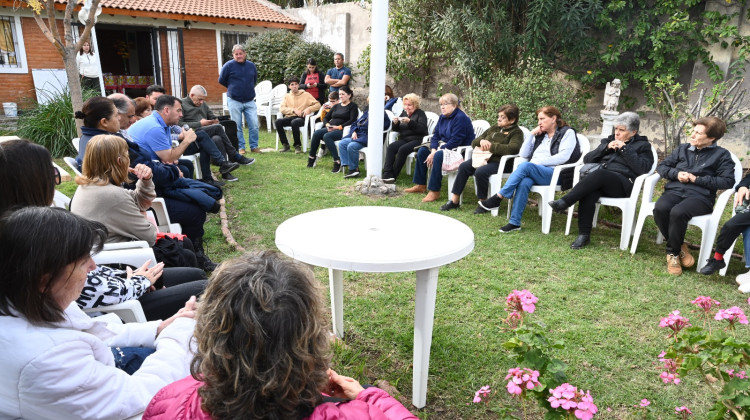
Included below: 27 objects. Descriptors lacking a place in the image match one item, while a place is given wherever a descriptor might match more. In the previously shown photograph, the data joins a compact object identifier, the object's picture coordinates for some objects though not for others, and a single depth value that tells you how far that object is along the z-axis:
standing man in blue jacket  8.05
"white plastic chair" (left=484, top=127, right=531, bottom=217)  5.23
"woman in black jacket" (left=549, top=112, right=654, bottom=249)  4.37
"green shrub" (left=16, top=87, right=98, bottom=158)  7.41
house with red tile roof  11.27
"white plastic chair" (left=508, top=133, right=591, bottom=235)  4.71
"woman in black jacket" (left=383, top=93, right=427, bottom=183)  6.60
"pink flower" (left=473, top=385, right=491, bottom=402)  1.54
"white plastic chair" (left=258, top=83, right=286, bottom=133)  10.27
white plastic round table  2.05
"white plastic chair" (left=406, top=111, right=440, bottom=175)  6.80
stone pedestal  5.71
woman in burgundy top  9.62
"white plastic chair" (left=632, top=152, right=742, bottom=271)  3.79
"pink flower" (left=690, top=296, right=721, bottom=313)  1.72
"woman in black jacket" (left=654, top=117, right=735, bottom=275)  3.85
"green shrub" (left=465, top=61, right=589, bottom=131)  6.86
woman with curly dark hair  0.98
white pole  5.36
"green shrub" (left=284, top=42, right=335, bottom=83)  12.05
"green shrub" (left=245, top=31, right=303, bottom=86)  12.45
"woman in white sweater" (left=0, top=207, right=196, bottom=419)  1.18
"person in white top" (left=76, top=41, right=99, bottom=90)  10.74
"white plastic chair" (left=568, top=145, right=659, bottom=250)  4.27
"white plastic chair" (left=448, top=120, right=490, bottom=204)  5.62
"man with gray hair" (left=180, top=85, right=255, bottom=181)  6.71
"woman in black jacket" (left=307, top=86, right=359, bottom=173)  7.33
